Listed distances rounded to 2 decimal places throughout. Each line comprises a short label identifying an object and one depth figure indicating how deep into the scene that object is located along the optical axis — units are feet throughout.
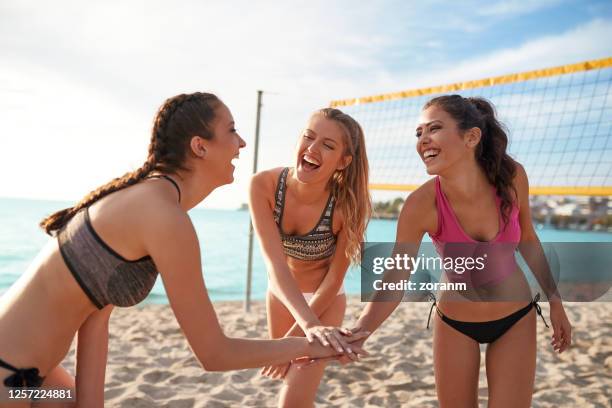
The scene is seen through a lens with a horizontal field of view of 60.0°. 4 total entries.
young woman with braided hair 5.39
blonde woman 8.39
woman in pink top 7.39
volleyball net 15.56
